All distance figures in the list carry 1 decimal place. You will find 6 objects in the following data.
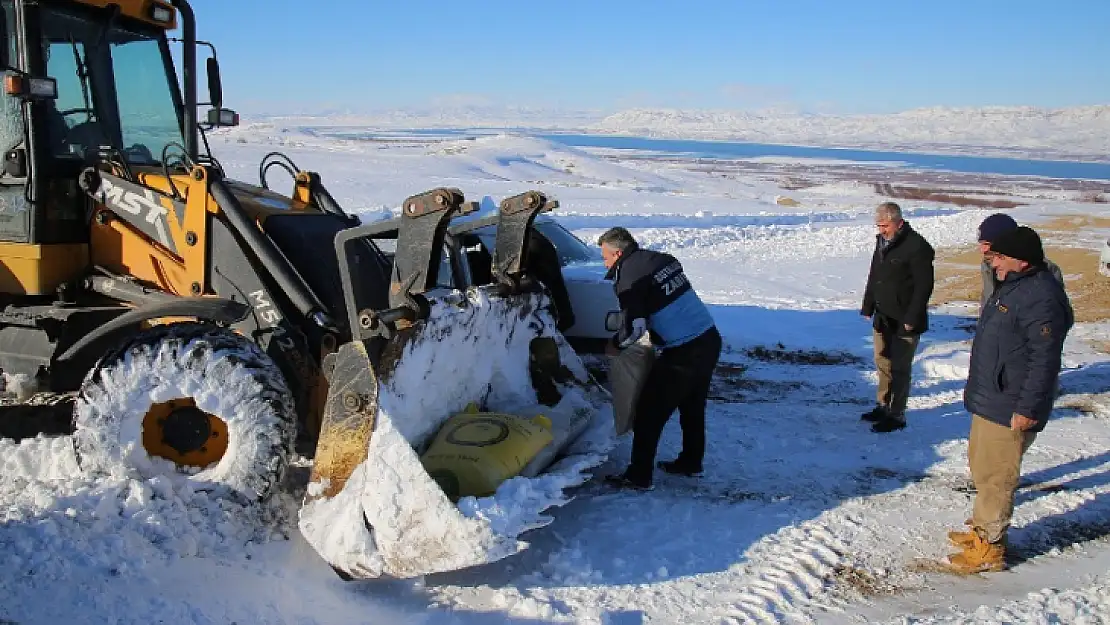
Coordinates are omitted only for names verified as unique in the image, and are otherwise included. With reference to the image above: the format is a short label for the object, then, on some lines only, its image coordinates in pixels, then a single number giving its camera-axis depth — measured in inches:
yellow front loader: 154.4
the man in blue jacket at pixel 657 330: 208.7
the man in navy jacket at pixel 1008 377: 166.4
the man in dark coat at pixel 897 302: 260.7
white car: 319.6
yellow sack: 171.0
